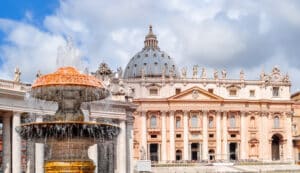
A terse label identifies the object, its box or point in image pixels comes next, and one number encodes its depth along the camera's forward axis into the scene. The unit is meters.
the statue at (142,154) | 85.41
